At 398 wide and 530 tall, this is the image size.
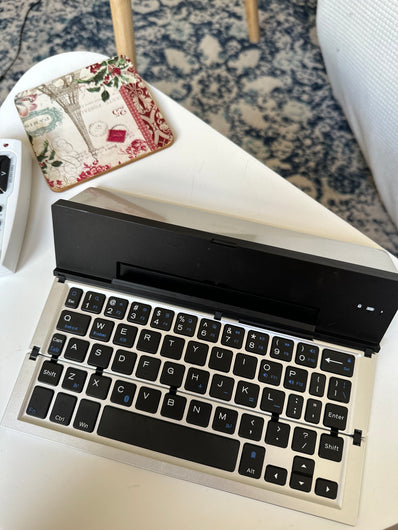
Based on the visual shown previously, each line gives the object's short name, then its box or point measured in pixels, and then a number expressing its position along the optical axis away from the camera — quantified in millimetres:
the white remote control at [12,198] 508
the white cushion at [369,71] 812
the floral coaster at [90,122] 573
